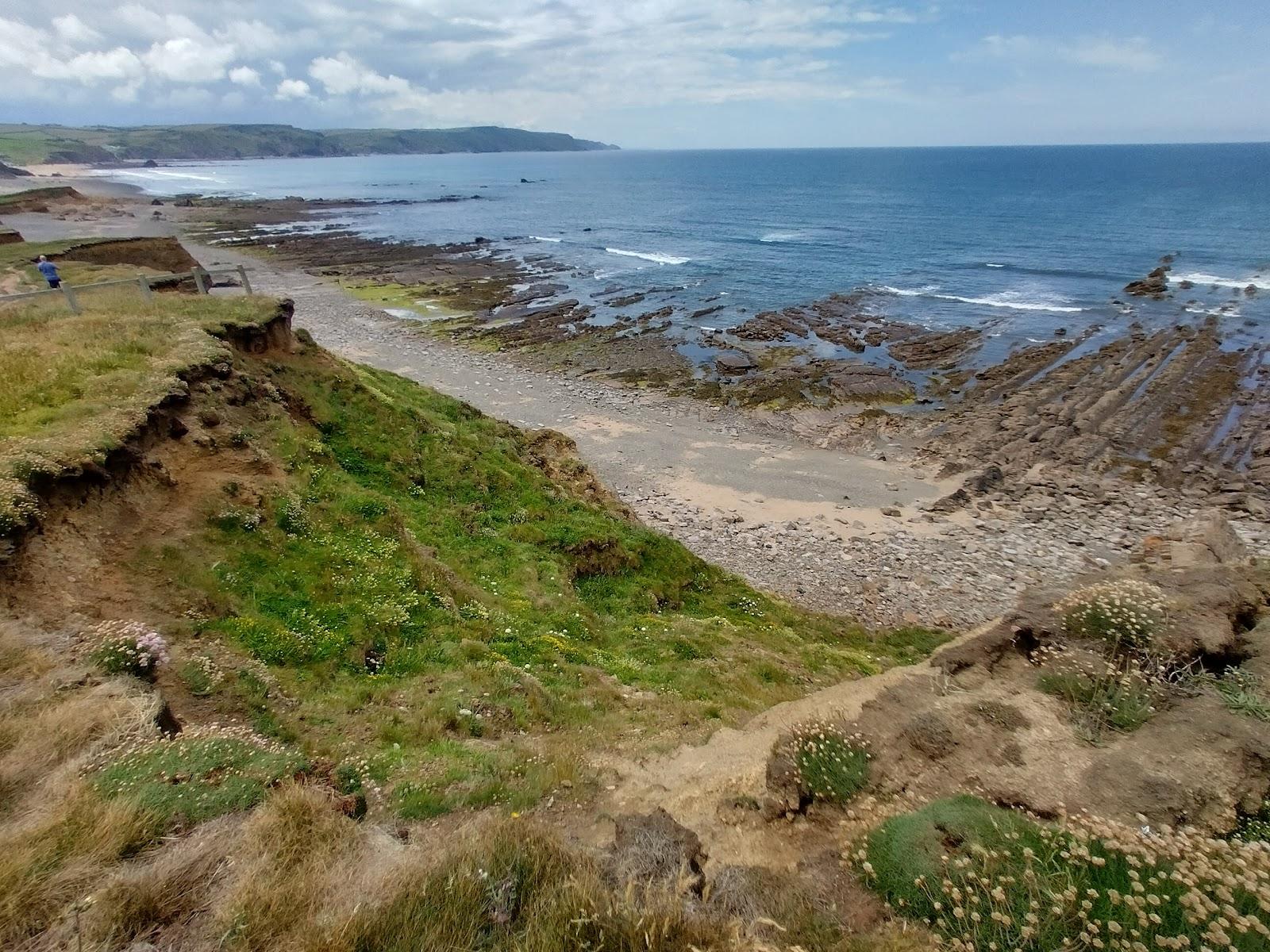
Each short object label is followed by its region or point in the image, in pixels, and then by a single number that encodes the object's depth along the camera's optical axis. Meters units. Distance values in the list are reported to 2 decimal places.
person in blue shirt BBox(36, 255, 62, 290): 25.16
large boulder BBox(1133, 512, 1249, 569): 16.12
